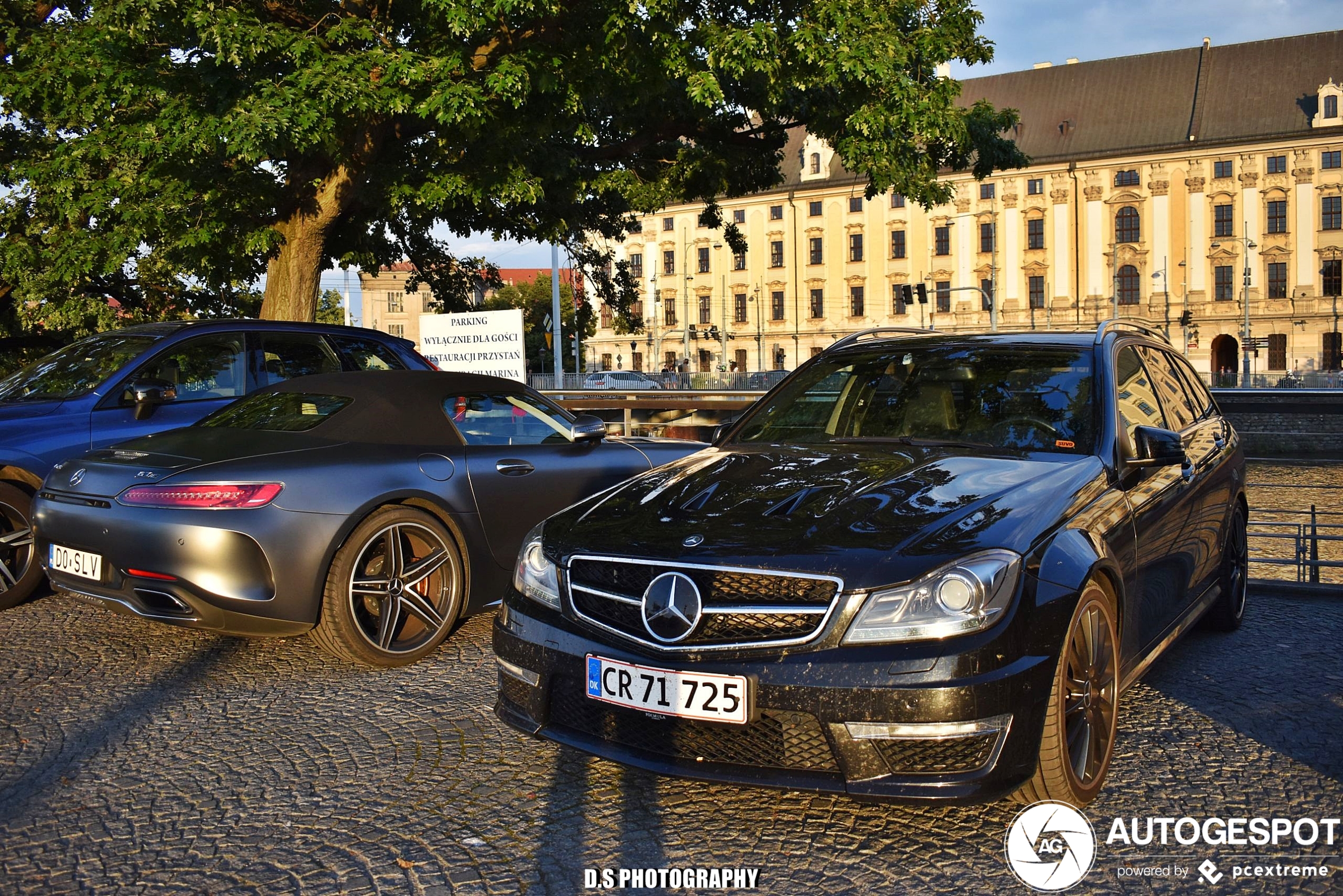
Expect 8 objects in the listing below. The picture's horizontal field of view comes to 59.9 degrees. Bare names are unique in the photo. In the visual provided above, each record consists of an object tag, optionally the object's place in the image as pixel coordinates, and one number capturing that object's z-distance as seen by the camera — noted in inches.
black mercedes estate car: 124.0
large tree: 481.7
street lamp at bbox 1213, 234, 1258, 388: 2878.2
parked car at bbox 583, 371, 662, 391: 2566.4
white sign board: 622.5
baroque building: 2908.5
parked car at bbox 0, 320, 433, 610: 271.4
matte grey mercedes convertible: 197.9
